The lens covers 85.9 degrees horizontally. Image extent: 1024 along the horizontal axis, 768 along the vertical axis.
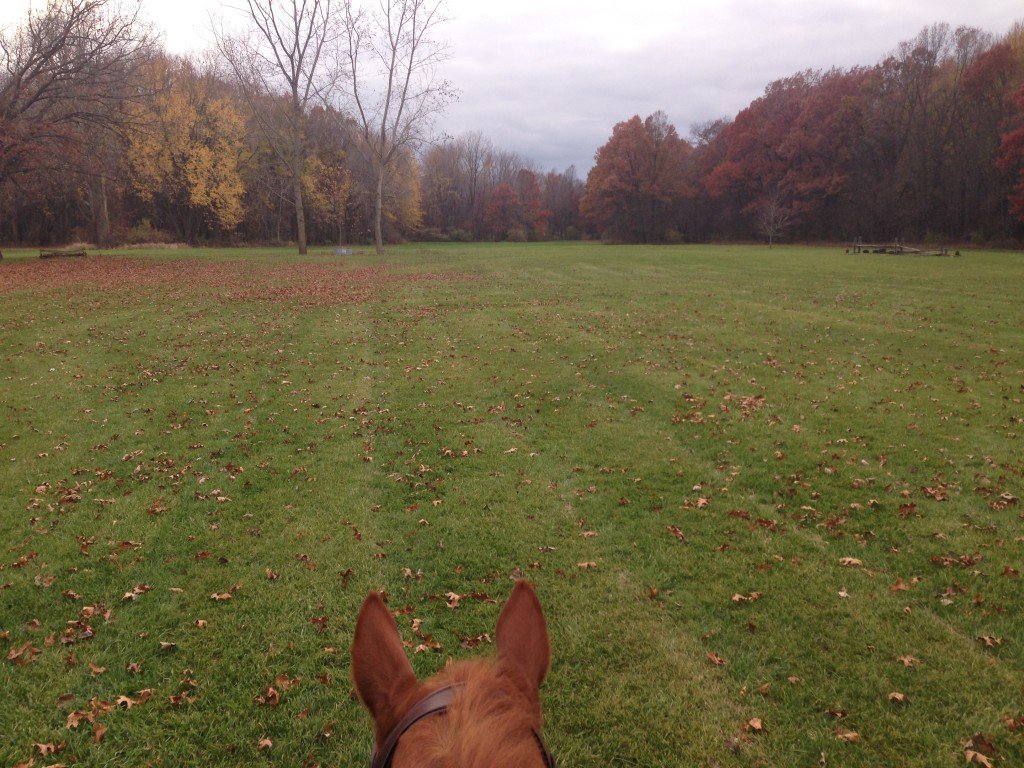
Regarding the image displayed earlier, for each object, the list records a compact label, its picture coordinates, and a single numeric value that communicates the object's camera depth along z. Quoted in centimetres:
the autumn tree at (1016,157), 4475
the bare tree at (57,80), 2578
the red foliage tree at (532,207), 8733
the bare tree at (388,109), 3775
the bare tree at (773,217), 5942
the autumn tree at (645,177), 7144
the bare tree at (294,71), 3641
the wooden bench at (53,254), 2887
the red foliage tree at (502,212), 8375
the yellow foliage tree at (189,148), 4216
